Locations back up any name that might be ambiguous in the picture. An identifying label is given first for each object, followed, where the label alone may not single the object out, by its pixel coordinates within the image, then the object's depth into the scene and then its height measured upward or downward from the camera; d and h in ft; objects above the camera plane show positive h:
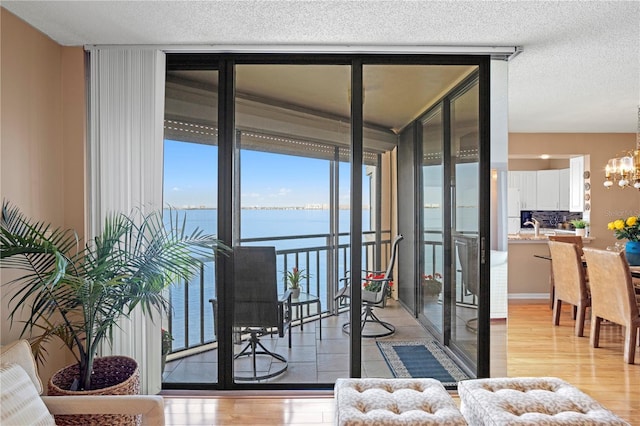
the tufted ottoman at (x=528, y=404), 6.63 -2.95
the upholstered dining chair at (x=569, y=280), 16.10 -2.47
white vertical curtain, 10.57 +1.69
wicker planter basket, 8.03 -3.18
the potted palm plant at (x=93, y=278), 7.93 -1.18
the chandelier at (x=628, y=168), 15.16 +1.58
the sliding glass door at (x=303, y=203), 11.05 +0.24
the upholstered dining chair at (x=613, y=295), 13.44 -2.52
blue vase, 15.74 -1.37
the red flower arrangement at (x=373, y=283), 11.20 -1.70
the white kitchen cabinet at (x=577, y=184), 22.25 +1.44
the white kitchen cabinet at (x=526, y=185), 28.84 +1.74
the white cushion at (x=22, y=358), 6.88 -2.19
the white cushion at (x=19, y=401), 6.11 -2.59
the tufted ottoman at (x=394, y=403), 6.68 -2.96
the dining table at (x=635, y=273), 14.24 -1.90
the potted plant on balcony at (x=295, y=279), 11.22 -1.61
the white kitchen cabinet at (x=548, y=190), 28.32 +1.42
